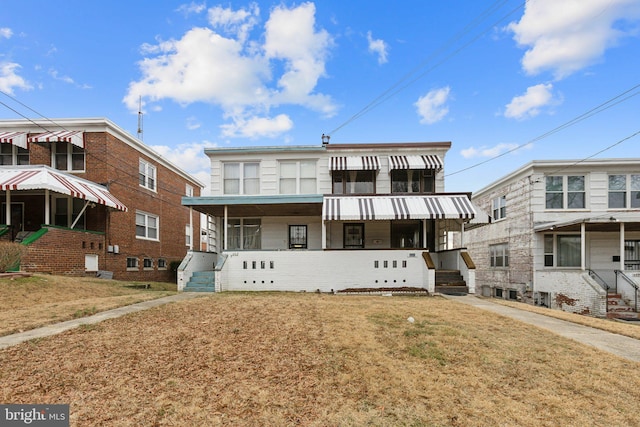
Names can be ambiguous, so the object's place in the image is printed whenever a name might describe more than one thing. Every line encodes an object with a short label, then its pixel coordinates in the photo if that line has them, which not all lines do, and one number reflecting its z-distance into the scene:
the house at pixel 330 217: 15.22
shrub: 12.14
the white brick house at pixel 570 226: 17.68
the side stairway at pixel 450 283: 14.72
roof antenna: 26.66
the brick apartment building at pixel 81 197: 15.28
